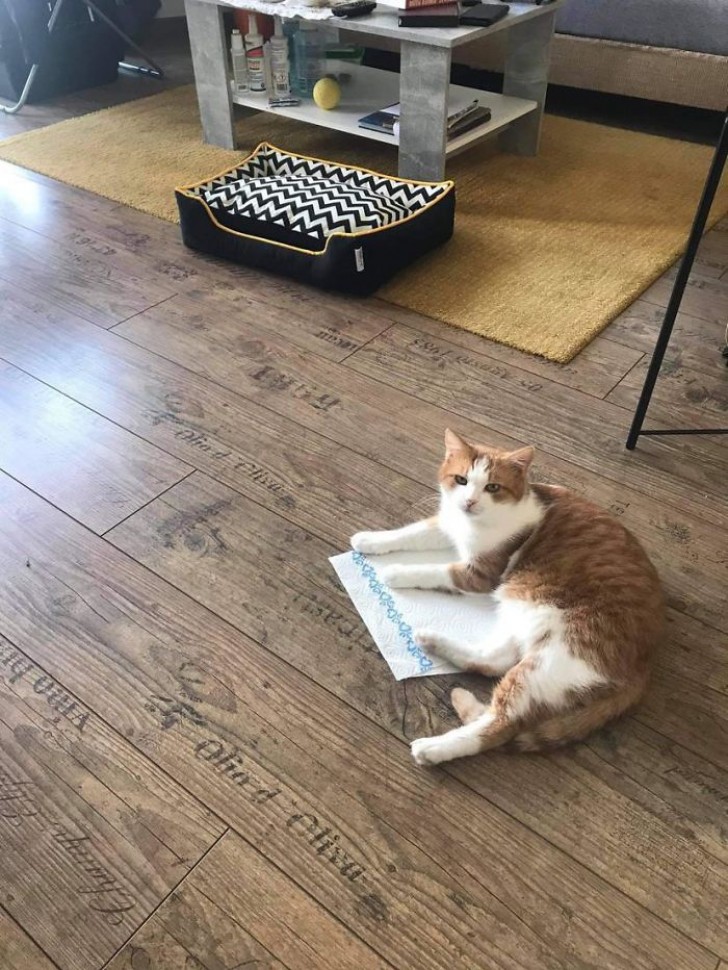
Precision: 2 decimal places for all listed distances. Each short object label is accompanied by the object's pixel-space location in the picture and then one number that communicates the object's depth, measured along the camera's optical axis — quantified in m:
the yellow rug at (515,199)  2.13
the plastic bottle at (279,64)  2.78
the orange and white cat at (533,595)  1.12
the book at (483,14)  2.36
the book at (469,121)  2.56
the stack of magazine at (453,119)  2.57
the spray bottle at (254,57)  2.79
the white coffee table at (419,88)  2.36
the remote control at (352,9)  2.43
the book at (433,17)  2.33
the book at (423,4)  2.34
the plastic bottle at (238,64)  2.81
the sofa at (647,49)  2.82
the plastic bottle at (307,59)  2.84
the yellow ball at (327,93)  2.76
